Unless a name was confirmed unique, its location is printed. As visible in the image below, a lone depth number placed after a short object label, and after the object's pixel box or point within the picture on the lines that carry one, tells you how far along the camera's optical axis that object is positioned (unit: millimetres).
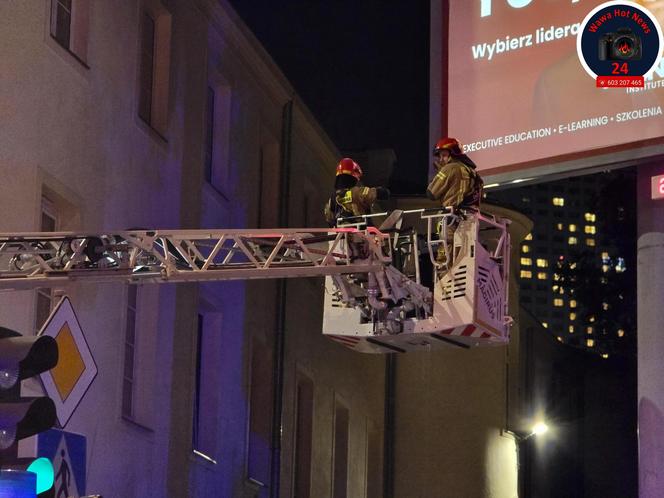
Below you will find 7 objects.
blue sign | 10945
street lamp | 35438
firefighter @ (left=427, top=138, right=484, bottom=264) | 14391
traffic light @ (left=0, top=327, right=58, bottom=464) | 7820
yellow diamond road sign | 10844
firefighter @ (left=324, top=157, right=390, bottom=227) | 14805
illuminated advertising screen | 21219
